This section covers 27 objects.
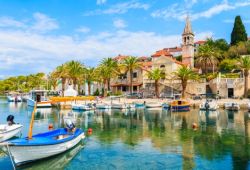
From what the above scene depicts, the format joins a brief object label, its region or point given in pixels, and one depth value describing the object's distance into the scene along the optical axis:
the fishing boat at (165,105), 61.54
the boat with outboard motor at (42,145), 18.34
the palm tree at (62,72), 84.12
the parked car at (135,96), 80.31
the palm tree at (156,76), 74.75
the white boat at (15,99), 97.56
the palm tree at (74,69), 83.38
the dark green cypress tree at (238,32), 97.06
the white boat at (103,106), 63.38
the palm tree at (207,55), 83.62
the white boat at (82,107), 59.69
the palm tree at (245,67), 65.38
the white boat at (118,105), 63.03
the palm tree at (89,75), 90.38
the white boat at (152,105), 63.83
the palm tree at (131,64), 80.75
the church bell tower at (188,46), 93.06
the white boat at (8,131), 26.30
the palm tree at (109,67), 82.88
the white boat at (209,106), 58.66
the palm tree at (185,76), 70.56
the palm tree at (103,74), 82.50
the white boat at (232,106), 58.12
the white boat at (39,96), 70.06
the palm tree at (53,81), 106.19
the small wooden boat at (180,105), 58.94
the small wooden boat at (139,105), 66.69
